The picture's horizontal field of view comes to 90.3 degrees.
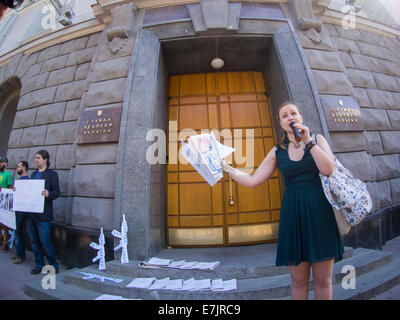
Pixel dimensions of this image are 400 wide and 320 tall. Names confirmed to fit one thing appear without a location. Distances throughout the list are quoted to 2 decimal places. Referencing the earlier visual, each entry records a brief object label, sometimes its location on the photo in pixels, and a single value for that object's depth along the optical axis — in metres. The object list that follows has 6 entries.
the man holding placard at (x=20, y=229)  4.12
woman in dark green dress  1.58
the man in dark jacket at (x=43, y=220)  3.61
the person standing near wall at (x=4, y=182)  4.88
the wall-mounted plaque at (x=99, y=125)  3.98
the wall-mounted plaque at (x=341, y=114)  4.01
